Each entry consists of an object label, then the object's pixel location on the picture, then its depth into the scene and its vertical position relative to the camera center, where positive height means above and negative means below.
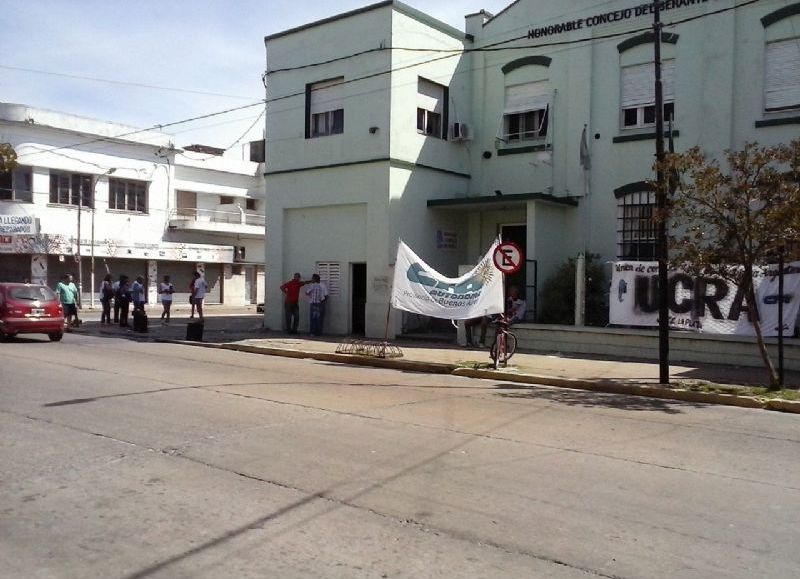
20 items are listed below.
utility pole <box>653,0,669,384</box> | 12.44 +0.64
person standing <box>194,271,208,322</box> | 23.06 -0.47
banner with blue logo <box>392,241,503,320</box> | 15.75 -0.21
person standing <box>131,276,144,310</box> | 23.34 -0.54
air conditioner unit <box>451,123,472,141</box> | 22.42 +4.49
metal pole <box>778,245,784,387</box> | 11.92 -0.48
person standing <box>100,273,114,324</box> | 25.59 -0.68
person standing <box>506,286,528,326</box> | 16.15 -0.60
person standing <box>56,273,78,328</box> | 23.72 -0.68
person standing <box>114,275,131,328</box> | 24.75 -0.75
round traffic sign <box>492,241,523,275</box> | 14.70 +0.46
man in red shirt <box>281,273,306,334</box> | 21.88 -0.52
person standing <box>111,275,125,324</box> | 25.16 -1.00
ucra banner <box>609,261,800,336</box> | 15.50 -0.35
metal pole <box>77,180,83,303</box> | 36.86 +0.38
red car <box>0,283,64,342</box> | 18.72 -0.94
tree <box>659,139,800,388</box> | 11.41 +1.16
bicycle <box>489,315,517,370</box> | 14.36 -1.25
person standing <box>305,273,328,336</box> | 21.44 -0.70
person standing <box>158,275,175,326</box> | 24.78 -0.56
